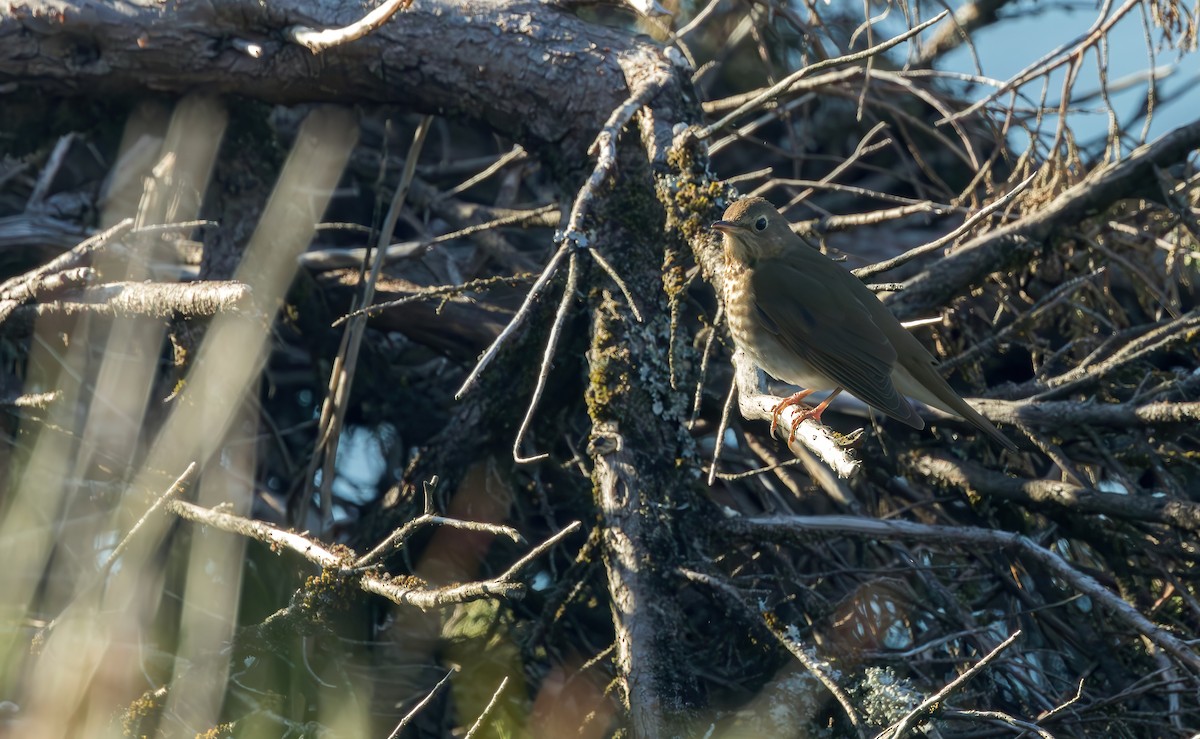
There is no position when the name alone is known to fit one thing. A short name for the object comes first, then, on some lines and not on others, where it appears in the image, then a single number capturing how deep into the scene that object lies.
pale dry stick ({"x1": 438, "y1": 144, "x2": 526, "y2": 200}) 8.91
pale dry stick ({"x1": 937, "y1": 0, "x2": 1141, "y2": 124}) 7.57
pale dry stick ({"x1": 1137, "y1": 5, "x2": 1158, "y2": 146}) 7.60
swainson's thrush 6.74
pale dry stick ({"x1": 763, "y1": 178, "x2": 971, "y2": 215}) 7.16
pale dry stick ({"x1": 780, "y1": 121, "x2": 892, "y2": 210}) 7.78
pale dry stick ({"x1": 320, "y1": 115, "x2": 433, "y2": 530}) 7.17
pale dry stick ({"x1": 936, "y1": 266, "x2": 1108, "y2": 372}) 7.12
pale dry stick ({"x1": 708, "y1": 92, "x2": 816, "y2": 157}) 8.87
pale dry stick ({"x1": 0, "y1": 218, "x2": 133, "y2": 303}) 6.15
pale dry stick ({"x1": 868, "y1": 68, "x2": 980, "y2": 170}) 8.37
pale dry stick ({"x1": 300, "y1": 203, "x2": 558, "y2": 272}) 7.91
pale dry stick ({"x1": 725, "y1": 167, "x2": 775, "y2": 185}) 7.51
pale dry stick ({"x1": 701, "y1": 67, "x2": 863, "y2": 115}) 8.55
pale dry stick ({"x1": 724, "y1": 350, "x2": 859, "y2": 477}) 4.73
